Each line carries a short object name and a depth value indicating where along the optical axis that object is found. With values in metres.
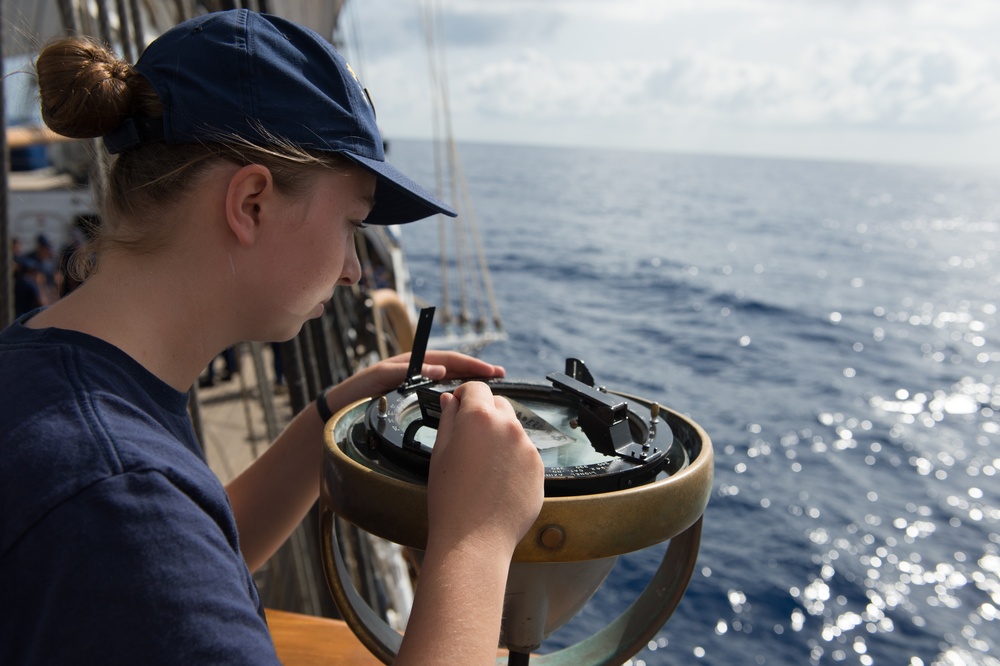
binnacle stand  0.71
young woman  0.53
